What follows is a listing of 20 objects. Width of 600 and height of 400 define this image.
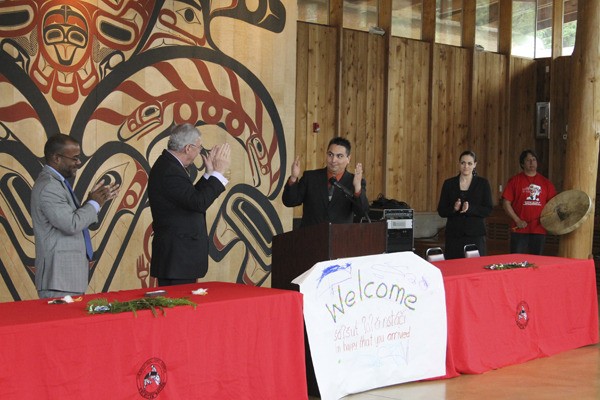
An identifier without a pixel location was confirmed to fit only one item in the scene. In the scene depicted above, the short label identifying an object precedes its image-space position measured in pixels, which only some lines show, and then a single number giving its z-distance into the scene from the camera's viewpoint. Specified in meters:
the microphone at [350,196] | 4.54
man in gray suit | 4.22
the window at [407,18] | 11.84
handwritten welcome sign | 4.34
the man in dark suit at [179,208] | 4.43
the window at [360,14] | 11.32
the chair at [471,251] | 6.51
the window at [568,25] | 13.08
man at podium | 5.21
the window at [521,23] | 13.24
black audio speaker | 9.02
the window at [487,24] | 12.88
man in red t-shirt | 7.86
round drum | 7.82
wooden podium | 4.44
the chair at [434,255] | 6.05
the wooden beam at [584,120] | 8.02
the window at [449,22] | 12.41
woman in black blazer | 6.69
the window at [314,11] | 10.85
